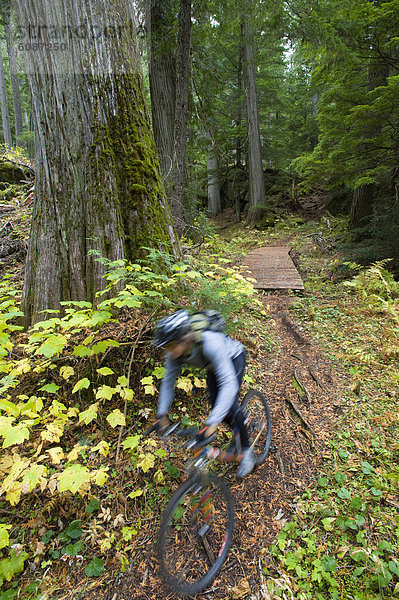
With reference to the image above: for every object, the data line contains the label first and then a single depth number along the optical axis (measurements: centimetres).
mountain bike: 211
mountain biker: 215
